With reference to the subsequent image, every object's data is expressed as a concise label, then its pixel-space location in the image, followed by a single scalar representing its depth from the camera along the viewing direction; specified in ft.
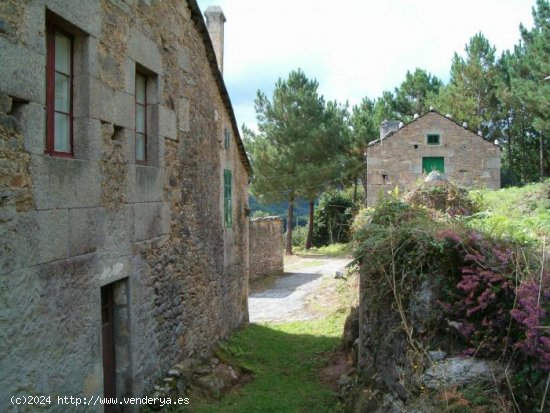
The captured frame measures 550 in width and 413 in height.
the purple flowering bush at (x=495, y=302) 11.97
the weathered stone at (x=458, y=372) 12.92
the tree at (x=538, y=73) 64.63
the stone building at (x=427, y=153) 60.70
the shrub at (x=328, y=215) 103.50
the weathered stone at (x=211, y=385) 21.87
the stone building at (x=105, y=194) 12.03
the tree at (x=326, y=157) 87.40
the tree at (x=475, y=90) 96.43
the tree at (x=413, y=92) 119.56
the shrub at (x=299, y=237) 106.85
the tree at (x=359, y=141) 98.12
